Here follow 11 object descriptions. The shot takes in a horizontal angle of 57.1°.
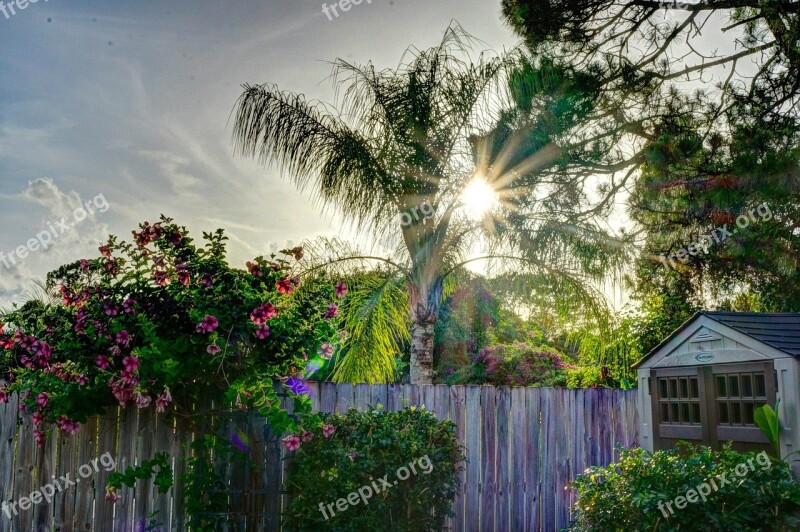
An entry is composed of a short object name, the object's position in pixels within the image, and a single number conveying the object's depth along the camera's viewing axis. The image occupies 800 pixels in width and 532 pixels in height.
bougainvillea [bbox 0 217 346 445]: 5.50
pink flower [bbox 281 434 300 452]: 5.52
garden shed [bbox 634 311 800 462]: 6.21
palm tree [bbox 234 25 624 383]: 8.78
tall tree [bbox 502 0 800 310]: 9.32
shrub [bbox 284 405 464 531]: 5.36
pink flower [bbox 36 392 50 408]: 5.70
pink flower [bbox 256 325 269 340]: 5.52
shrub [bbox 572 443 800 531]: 4.78
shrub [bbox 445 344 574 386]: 13.99
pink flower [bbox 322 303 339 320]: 5.91
